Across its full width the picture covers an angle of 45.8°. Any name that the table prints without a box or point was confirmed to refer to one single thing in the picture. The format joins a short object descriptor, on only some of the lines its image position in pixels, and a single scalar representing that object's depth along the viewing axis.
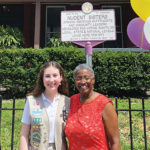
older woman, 1.41
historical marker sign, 2.75
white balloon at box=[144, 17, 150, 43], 2.12
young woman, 1.49
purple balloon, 2.47
